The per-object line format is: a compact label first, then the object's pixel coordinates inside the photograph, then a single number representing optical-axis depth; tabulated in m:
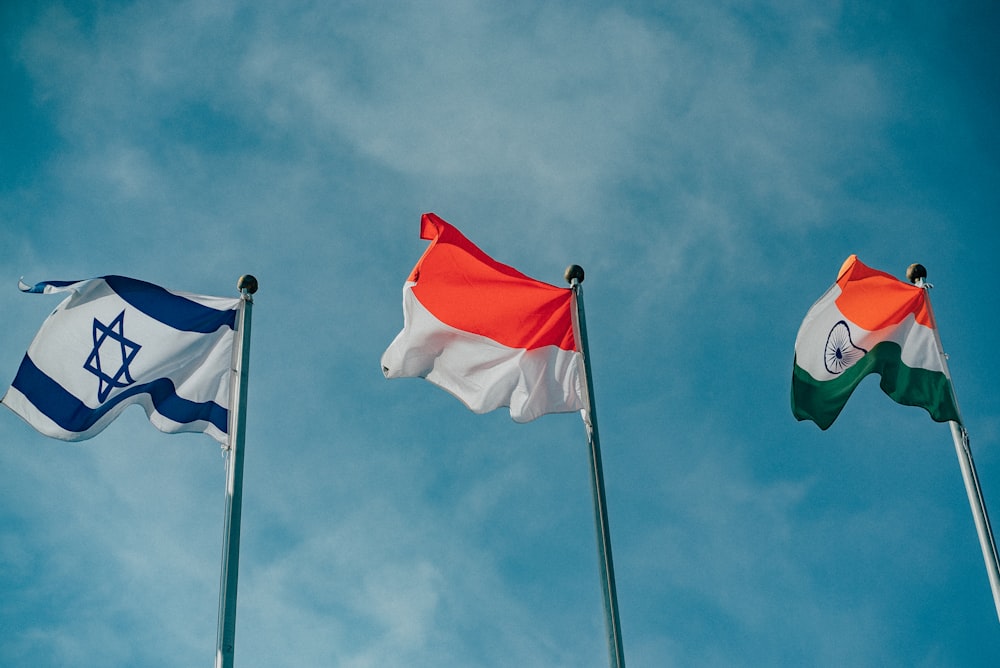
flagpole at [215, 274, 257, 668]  12.95
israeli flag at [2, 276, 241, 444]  15.78
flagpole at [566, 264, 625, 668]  13.83
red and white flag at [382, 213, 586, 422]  17.08
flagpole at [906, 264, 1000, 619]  15.59
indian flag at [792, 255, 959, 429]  18.12
